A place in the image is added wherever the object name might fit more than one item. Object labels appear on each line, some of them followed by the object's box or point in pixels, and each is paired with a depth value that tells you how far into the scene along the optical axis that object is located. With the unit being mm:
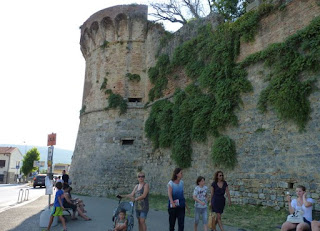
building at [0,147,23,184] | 52188
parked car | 29567
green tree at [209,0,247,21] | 17312
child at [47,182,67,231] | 6864
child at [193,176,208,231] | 6121
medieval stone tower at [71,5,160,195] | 16703
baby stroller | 5988
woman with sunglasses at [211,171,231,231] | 6203
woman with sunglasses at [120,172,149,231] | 5836
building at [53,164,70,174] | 82750
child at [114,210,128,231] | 5793
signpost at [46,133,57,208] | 9330
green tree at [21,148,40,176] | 52188
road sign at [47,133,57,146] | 9425
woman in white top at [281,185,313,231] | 5188
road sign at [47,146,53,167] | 9404
